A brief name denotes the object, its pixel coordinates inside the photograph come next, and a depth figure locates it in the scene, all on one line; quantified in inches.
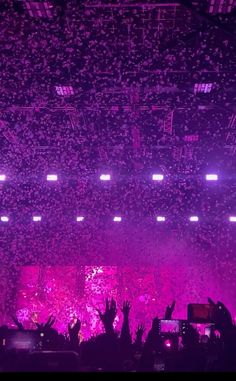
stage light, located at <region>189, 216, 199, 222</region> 675.8
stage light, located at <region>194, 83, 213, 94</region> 346.0
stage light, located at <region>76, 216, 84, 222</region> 687.1
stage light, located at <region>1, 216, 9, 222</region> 700.2
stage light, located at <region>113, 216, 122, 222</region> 684.7
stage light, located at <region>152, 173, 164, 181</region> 550.9
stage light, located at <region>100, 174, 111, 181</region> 555.2
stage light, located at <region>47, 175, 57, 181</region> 565.6
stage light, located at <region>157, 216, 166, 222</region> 679.7
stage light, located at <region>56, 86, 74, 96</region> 352.9
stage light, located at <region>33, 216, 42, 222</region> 692.1
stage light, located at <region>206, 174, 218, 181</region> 547.8
